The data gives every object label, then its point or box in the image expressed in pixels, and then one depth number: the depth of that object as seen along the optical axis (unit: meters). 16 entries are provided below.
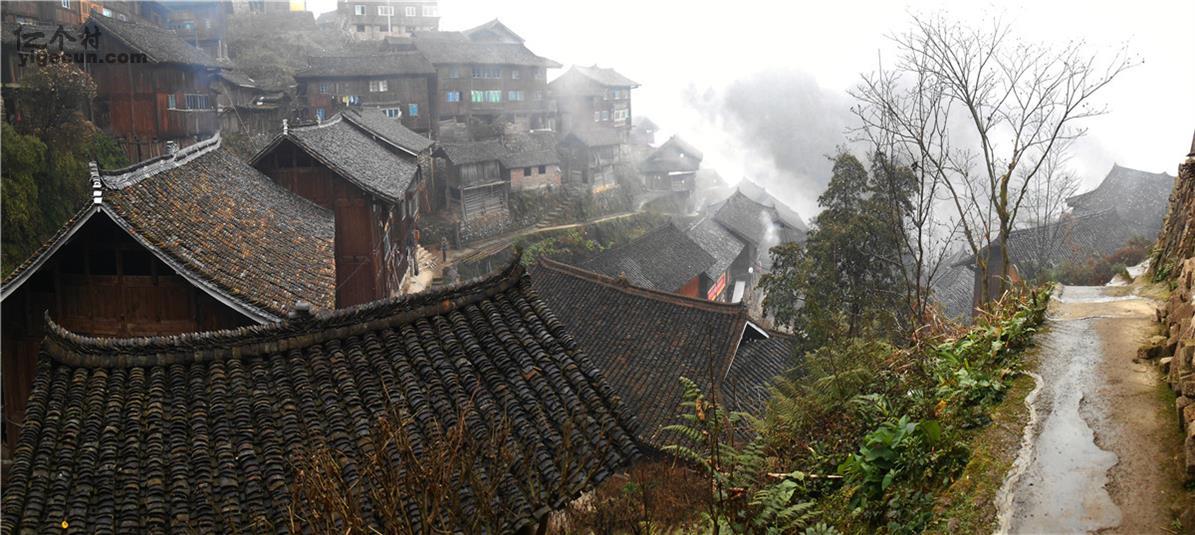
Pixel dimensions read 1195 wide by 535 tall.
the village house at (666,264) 36.34
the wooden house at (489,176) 43.25
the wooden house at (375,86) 45.47
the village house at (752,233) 48.44
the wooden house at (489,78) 49.53
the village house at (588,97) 59.75
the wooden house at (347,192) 22.08
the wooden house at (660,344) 19.36
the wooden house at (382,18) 67.19
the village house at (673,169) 61.50
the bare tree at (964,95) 14.14
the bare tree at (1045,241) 31.03
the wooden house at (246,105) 38.94
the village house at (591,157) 55.25
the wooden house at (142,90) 29.12
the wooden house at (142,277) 12.66
